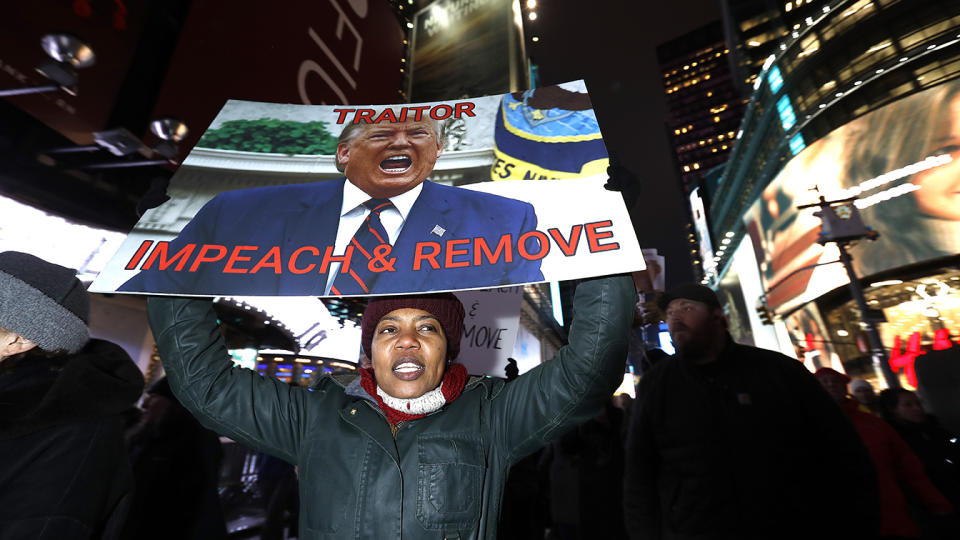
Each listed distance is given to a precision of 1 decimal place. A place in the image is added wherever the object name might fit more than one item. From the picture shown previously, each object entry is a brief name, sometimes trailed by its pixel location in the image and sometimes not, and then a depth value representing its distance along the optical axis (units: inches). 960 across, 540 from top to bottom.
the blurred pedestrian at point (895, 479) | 116.1
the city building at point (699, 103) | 5049.2
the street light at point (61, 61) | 131.3
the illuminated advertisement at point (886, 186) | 718.5
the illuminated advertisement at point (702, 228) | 2394.2
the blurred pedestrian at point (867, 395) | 225.0
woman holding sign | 53.4
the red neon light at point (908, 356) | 750.5
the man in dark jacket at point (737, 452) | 81.6
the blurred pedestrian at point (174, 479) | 127.7
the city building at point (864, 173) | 744.3
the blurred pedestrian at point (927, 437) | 152.7
